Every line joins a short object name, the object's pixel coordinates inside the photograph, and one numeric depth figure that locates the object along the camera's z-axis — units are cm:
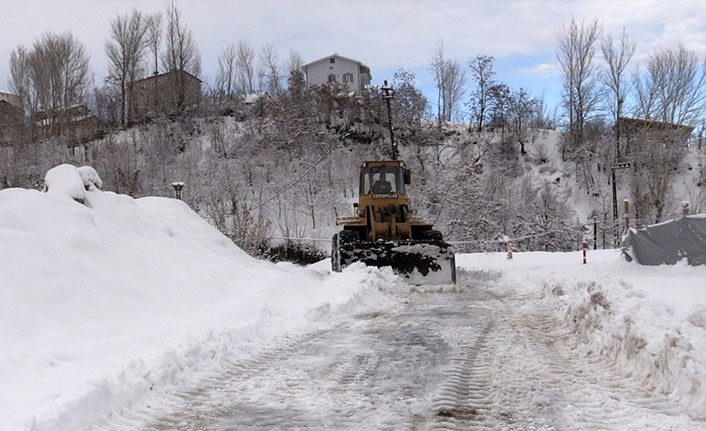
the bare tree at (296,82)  5712
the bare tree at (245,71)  6681
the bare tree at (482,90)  5750
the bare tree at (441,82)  6062
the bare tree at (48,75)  5334
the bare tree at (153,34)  5847
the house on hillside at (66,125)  5214
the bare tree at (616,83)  4934
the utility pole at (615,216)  3284
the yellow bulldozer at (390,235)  1418
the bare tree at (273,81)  6450
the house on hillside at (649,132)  4569
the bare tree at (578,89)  5006
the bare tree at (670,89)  4903
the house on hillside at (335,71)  6788
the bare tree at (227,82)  6366
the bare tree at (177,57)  5938
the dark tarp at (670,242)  1417
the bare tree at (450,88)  6050
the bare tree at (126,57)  5741
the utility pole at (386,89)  2450
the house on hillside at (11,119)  4831
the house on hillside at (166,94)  5938
